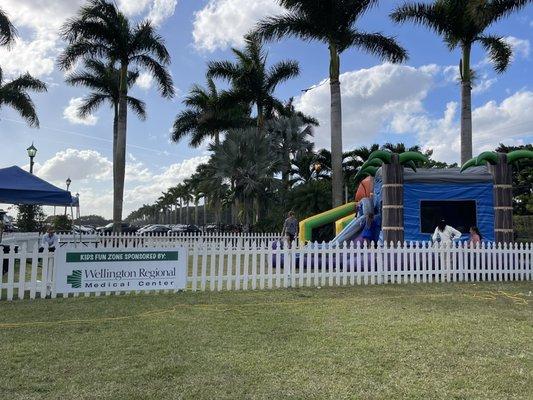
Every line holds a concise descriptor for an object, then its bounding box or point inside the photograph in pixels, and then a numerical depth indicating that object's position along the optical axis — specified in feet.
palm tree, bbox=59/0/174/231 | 76.43
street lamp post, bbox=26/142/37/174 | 68.18
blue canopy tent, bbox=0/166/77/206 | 37.60
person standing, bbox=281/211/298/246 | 52.11
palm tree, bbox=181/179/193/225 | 287.48
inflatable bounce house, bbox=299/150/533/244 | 45.32
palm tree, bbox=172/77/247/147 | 109.47
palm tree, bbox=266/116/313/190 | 125.08
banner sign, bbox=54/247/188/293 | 27.73
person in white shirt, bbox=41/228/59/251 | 44.38
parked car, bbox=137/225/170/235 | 144.92
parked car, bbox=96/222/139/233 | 133.42
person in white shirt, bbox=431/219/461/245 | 41.19
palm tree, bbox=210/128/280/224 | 94.58
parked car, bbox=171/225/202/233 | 148.29
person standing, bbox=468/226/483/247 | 41.15
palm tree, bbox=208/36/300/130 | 98.99
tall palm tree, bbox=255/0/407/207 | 65.82
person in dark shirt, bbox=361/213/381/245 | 49.21
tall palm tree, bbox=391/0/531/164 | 61.87
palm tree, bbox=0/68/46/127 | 87.21
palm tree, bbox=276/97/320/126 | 132.05
